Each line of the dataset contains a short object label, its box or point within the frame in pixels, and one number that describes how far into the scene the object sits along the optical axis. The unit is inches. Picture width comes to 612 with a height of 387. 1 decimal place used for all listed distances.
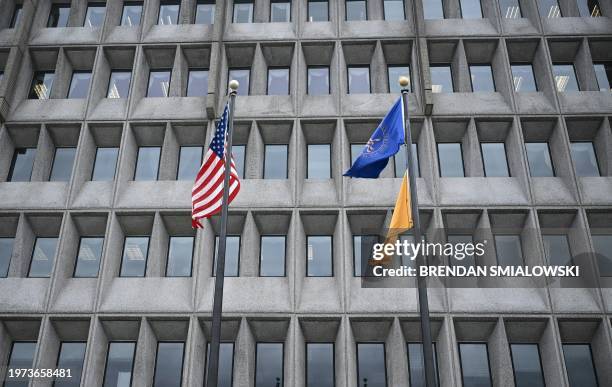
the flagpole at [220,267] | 502.0
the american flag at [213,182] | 625.3
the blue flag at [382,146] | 586.9
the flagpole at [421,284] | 479.5
